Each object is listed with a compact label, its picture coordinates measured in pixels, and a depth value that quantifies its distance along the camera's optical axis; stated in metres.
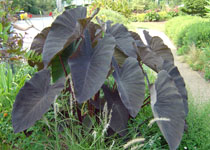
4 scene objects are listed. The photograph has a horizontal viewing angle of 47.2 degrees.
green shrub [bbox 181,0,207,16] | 12.30
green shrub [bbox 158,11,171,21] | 16.53
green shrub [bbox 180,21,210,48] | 5.82
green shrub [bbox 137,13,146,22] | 16.34
